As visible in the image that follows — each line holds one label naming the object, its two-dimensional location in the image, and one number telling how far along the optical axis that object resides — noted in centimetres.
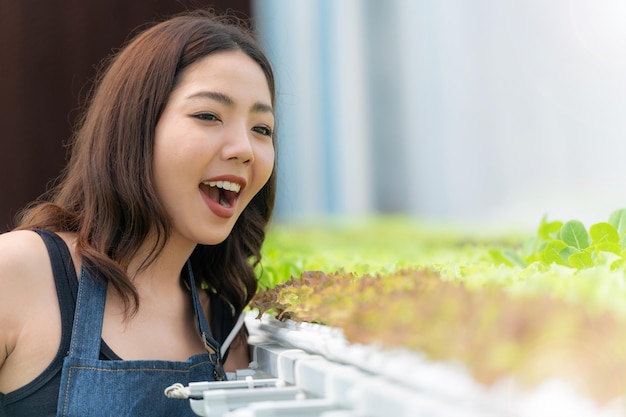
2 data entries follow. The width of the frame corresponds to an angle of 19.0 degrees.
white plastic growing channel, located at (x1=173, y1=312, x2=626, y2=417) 122
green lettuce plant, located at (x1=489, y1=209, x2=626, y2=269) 169
